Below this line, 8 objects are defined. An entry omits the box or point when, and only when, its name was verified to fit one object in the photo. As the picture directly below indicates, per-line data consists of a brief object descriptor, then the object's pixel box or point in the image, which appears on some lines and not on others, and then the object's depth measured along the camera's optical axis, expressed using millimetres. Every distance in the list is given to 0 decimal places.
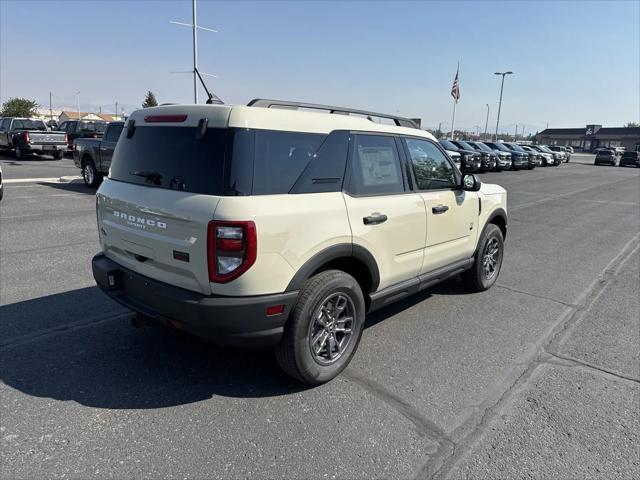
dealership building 93625
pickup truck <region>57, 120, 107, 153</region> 22781
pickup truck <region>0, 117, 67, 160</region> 20094
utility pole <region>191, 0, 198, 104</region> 29844
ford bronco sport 2775
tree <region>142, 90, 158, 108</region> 74000
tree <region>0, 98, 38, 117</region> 66438
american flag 36594
